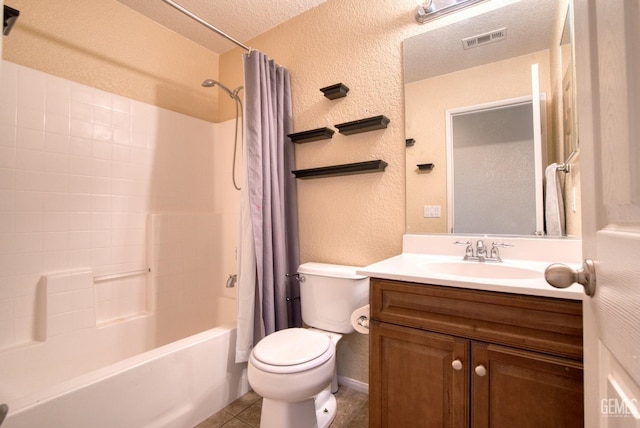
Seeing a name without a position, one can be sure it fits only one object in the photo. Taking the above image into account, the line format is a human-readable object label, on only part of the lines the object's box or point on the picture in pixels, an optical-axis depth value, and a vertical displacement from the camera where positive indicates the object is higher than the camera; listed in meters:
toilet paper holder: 1.45 -0.50
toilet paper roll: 1.45 -0.49
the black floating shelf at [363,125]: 1.64 +0.55
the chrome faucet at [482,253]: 1.34 -0.16
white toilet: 1.19 -0.58
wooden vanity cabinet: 0.84 -0.46
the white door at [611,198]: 0.37 +0.03
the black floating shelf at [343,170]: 1.68 +0.31
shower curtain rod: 1.53 +1.14
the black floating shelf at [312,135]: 1.86 +0.55
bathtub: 1.06 -0.72
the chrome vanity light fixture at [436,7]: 1.50 +1.10
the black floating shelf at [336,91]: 1.78 +0.80
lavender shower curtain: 1.71 +0.00
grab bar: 1.79 -0.33
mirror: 1.30 +0.66
